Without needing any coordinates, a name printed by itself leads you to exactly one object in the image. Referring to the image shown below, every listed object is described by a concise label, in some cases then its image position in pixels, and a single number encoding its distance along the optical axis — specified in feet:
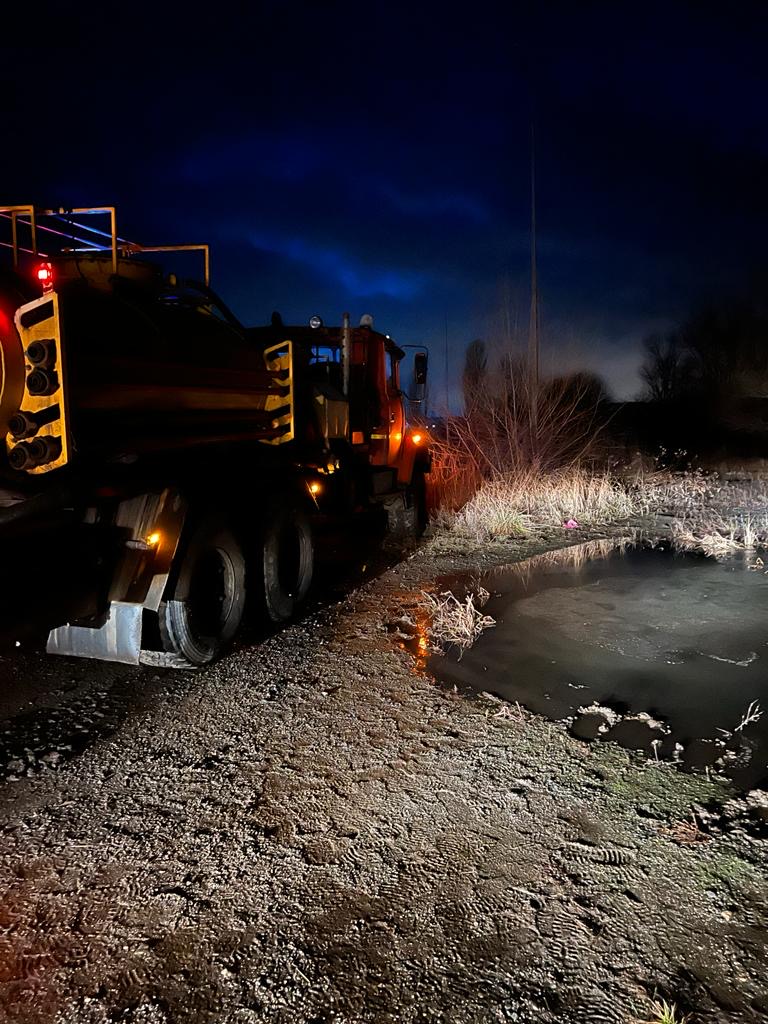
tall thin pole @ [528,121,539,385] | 49.88
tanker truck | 13.17
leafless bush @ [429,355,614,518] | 50.67
